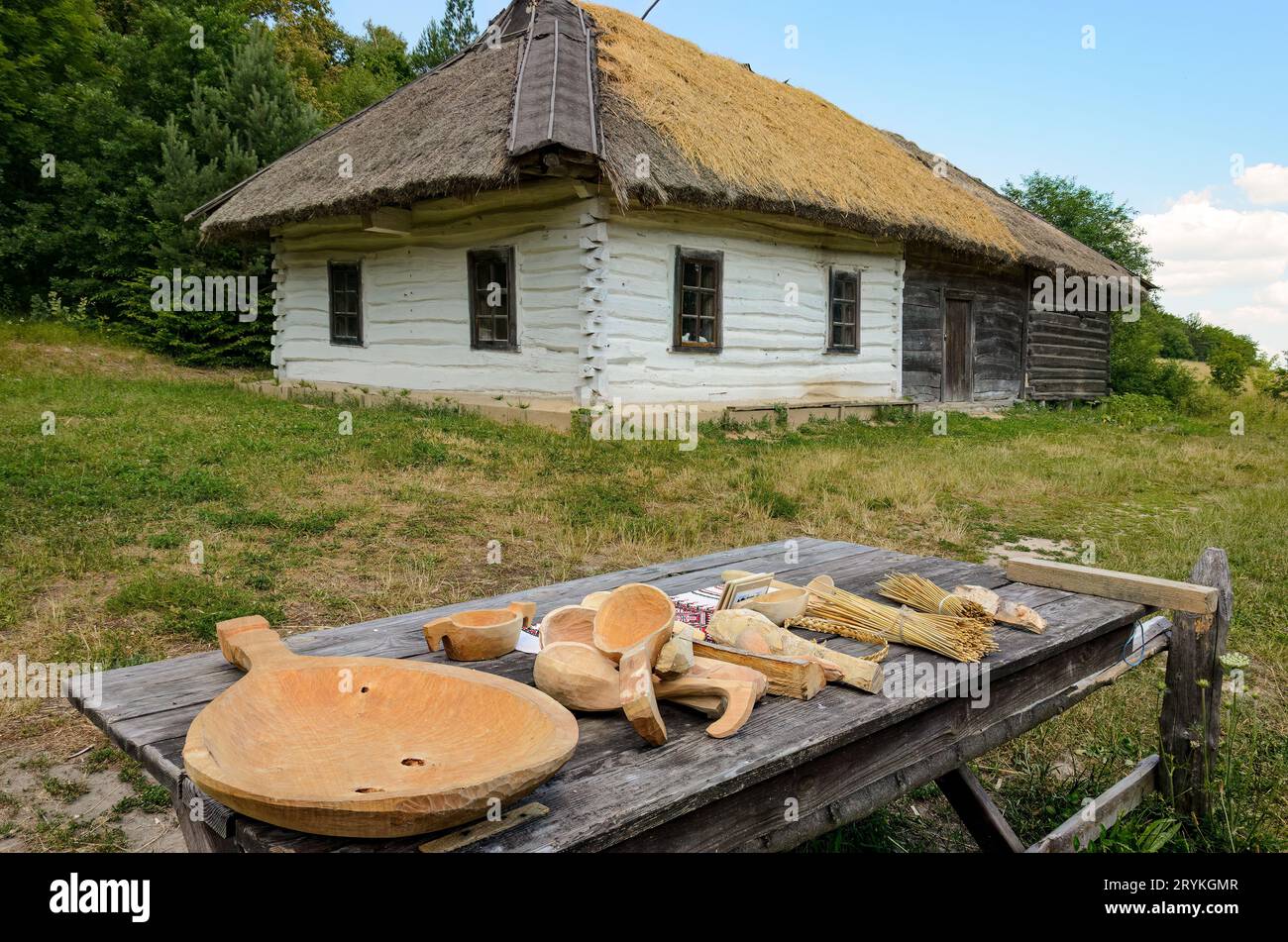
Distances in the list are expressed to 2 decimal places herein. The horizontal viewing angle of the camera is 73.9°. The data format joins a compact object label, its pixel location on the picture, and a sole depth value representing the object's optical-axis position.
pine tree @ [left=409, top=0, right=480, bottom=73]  28.25
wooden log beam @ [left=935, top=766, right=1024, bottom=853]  2.33
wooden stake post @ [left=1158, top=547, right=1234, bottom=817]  2.58
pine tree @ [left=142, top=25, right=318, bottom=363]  15.66
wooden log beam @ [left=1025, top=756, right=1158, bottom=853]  2.18
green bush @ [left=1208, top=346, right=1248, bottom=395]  21.09
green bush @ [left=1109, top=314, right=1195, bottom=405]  21.25
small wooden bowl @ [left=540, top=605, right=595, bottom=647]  1.75
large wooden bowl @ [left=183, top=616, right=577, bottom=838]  1.08
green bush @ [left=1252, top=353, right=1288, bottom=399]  18.22
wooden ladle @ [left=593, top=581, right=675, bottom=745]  1.37
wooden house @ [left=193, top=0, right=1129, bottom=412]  9.46
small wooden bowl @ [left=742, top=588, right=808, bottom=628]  1.98
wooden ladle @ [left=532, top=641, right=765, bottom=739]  1.52
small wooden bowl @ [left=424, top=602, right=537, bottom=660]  1.77
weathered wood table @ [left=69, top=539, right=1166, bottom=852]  1.21
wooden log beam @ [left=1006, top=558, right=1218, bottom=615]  2.39
